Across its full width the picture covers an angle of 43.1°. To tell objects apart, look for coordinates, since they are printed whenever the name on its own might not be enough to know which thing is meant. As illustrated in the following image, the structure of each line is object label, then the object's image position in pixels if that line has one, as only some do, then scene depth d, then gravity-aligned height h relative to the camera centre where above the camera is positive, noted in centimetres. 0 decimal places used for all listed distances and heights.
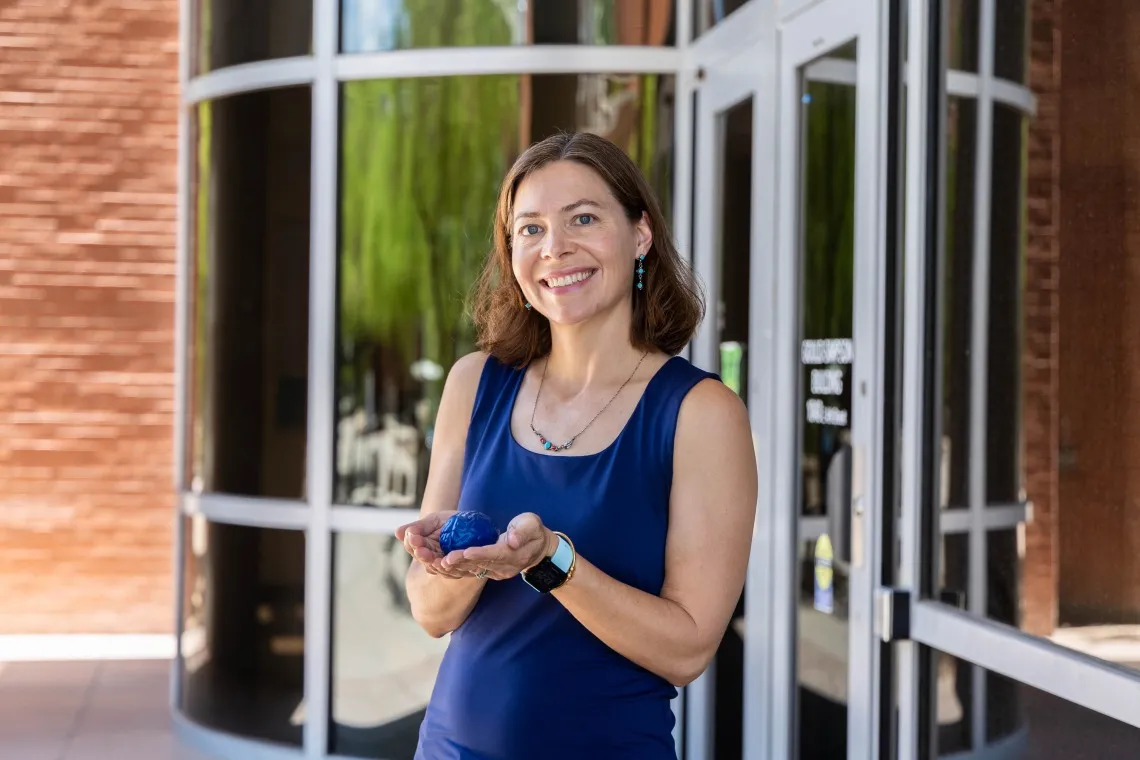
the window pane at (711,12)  416 +114
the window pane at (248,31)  500 +127
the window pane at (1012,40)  254 +64
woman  160 -14
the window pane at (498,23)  466 +121
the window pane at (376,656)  484 -91
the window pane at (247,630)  506 -88
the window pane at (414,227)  473 +54
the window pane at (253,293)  502 +33
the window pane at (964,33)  276 +70
